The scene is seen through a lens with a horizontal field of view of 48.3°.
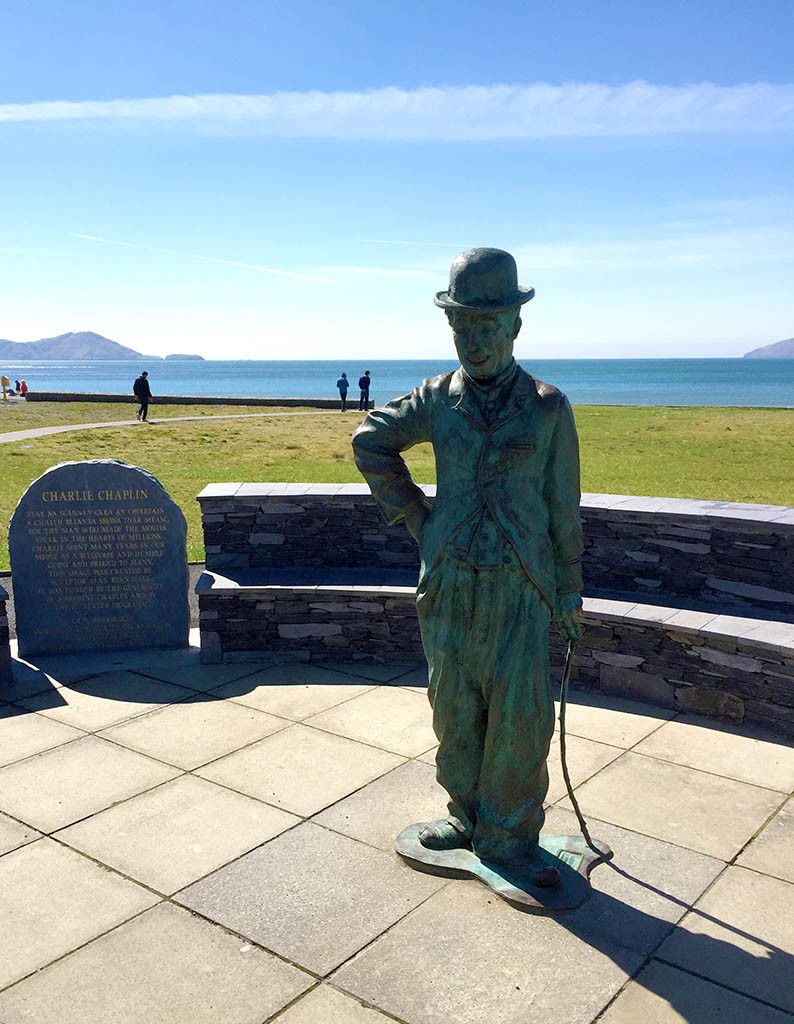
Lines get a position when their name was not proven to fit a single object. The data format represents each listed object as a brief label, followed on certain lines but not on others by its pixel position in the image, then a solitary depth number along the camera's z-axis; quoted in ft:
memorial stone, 22.91
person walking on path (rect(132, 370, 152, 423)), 99.71
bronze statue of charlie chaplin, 12.17
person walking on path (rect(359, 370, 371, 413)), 118.34
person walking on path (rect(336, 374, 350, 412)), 115.53
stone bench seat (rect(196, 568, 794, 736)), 18.97
